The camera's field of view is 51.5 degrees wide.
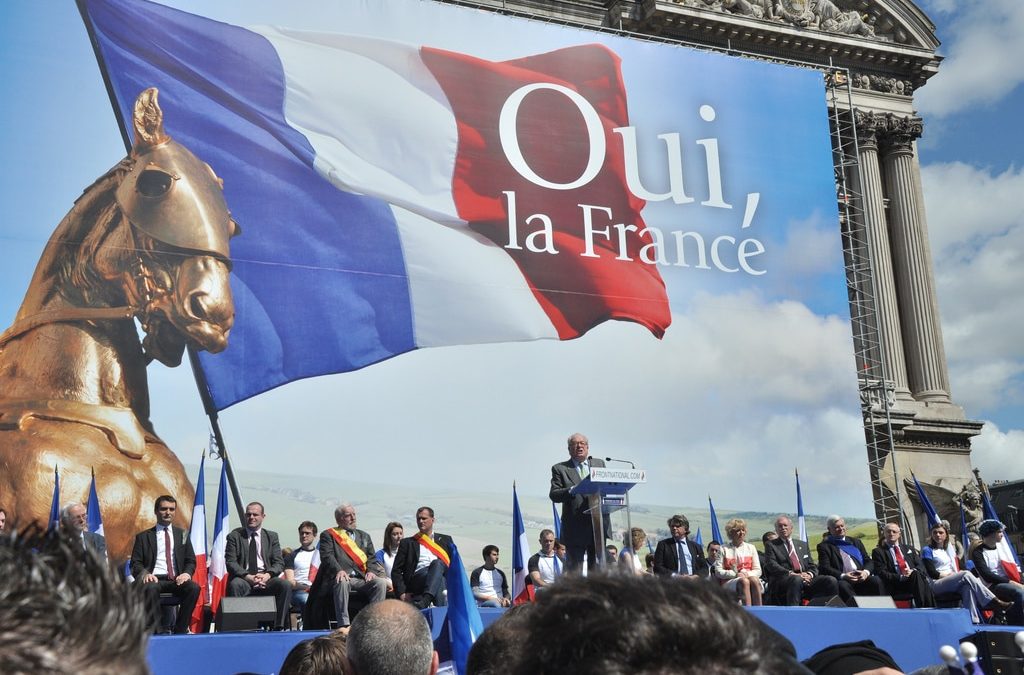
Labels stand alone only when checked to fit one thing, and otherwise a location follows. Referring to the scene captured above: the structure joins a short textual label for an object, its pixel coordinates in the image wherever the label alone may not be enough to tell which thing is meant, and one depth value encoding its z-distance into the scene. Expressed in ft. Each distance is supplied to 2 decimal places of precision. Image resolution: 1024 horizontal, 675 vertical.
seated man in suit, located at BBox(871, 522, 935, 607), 31.89
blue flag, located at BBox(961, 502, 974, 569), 50.21
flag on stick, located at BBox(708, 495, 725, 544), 44.94
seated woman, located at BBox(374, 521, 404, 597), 29.63
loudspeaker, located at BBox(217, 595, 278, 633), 23.68
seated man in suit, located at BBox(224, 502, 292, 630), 28.27
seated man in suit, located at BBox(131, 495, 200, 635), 25.99
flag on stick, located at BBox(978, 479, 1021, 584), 32.71
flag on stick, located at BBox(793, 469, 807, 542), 46.52
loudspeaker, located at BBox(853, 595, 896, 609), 26.61
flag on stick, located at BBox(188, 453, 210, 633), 33.24
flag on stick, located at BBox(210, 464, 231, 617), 31.45
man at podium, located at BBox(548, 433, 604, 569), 26.08
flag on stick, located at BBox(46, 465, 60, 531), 33.70
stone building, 64.90
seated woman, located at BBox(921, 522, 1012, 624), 31.27
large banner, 41.29
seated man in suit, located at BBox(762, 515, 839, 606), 31.63
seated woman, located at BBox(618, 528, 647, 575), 35.04
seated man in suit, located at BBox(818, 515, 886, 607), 31.99
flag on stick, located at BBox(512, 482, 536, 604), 39.06
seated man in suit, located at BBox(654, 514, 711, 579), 31.68
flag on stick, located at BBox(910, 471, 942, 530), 48.90
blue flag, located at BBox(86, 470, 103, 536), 33.88
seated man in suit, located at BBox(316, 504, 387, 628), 27.27
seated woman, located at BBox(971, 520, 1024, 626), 31.22
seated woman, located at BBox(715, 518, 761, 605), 30.19
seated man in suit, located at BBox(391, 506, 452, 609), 27.20
